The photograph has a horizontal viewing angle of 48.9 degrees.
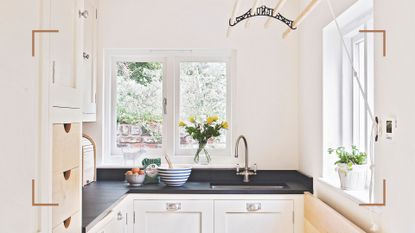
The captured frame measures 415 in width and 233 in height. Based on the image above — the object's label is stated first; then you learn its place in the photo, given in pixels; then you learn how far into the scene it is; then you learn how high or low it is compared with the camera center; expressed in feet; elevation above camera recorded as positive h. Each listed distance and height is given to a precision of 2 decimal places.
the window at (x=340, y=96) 9.01 +0.50
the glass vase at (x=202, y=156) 12.21 -0.98
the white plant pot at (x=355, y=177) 7.96 -1.00
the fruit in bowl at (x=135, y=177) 10.97 -1.39
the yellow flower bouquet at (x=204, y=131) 12.14 -0.31
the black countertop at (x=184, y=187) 8.47 -1.60
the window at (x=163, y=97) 12.67 +0.63
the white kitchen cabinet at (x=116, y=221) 7.79 -1.94
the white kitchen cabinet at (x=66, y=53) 5.16 +0.82
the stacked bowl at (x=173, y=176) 10.95 -1.36
